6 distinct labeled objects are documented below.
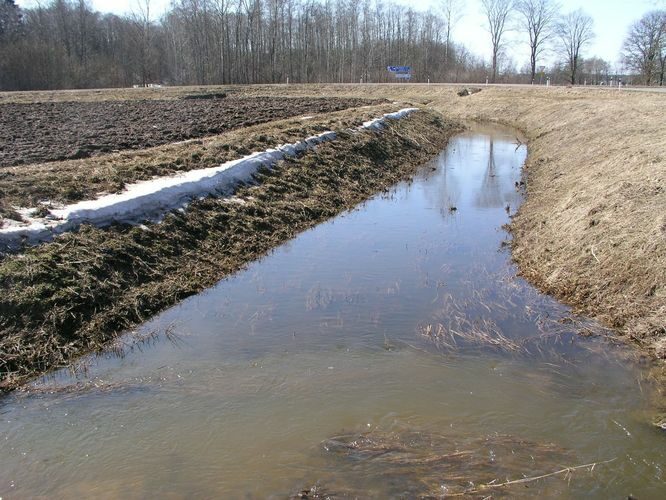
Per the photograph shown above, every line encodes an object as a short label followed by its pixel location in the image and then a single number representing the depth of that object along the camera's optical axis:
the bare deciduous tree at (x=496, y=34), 93.25
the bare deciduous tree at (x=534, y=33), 88.39
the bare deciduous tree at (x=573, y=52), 87.06
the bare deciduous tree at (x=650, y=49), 73.25
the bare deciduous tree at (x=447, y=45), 96.19
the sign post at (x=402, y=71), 75.50
